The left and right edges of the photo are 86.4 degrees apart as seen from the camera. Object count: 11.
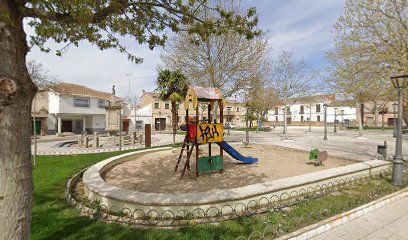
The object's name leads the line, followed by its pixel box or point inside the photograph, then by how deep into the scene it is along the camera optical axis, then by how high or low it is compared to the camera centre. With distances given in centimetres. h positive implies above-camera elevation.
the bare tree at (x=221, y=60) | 1531 +423
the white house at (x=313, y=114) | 5566 +125
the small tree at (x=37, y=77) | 2518 +475
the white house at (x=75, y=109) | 3031 +130
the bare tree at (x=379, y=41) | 829 +320
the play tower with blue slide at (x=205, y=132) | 775 -53
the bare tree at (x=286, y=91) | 2133 +270
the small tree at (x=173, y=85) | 1698 +261
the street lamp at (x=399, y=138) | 675 -63
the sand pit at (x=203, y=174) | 677 -209
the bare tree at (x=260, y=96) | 1756 +231
